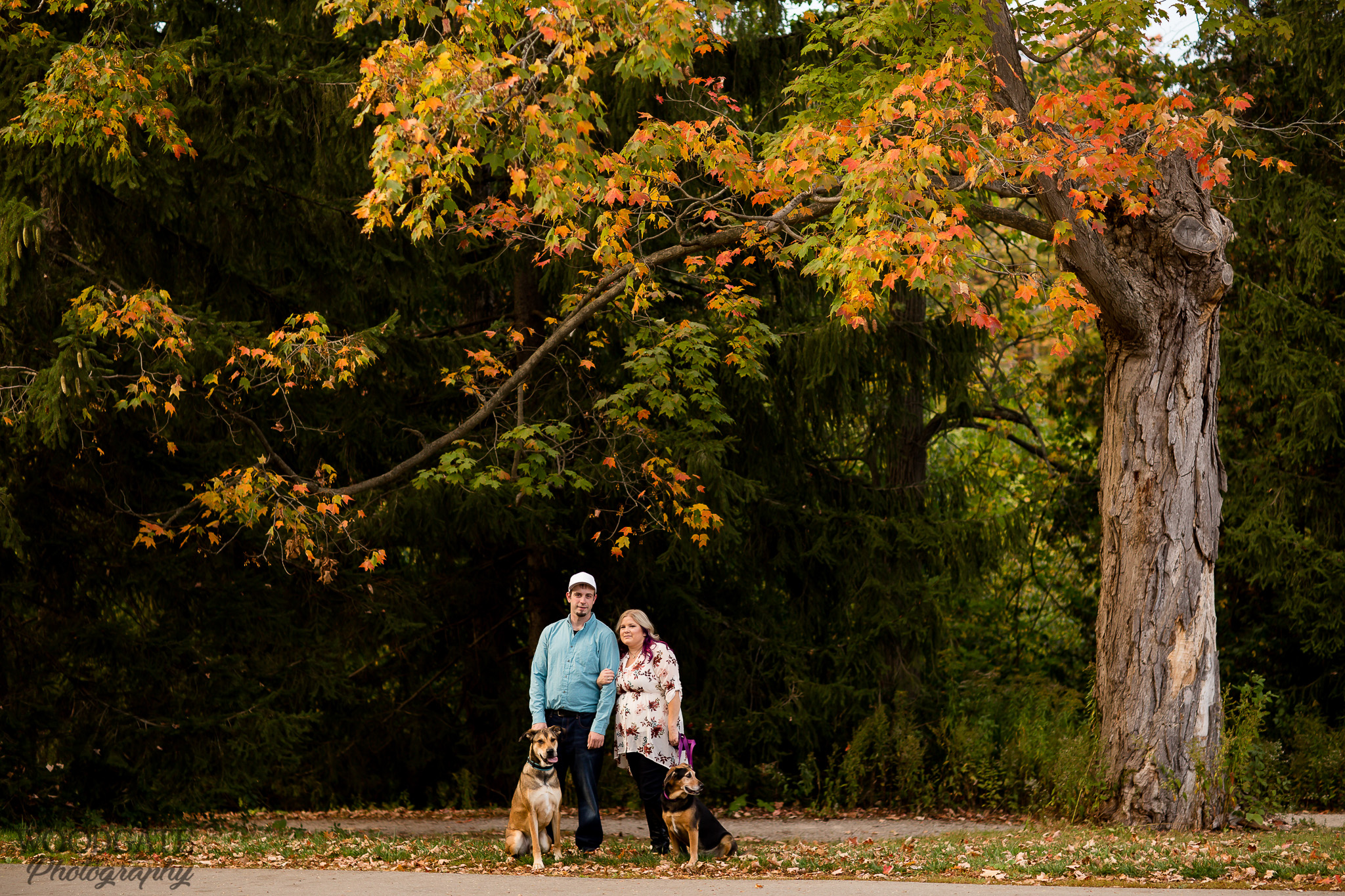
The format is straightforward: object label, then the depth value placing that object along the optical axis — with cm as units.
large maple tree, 1602
